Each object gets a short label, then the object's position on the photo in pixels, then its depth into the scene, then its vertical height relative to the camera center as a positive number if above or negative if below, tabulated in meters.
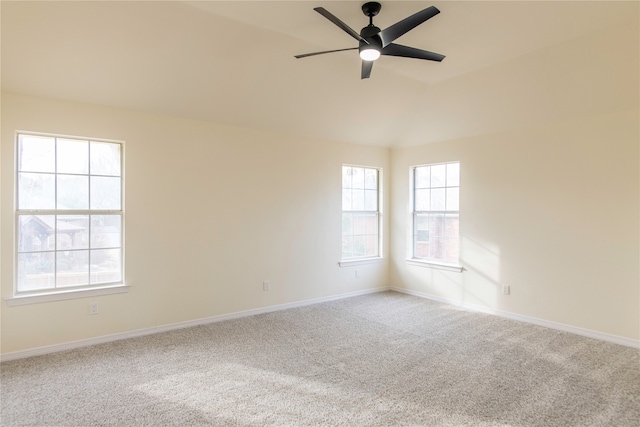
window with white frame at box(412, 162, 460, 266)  5.19 +0.00
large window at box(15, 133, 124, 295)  3.35 -0.02
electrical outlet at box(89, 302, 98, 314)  3.56 -0.98
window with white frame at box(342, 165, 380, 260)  5.59 -0.01
